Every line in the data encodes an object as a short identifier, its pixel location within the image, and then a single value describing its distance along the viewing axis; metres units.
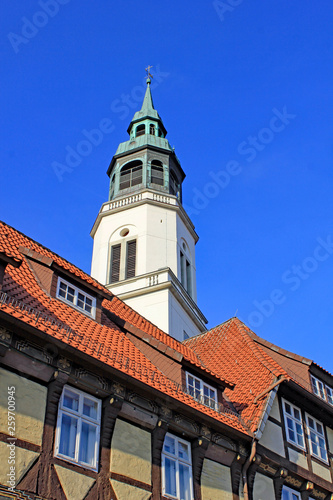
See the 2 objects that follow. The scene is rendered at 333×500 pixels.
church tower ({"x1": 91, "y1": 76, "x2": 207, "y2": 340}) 32.78
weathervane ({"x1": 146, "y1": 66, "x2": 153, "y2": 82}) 53.99
